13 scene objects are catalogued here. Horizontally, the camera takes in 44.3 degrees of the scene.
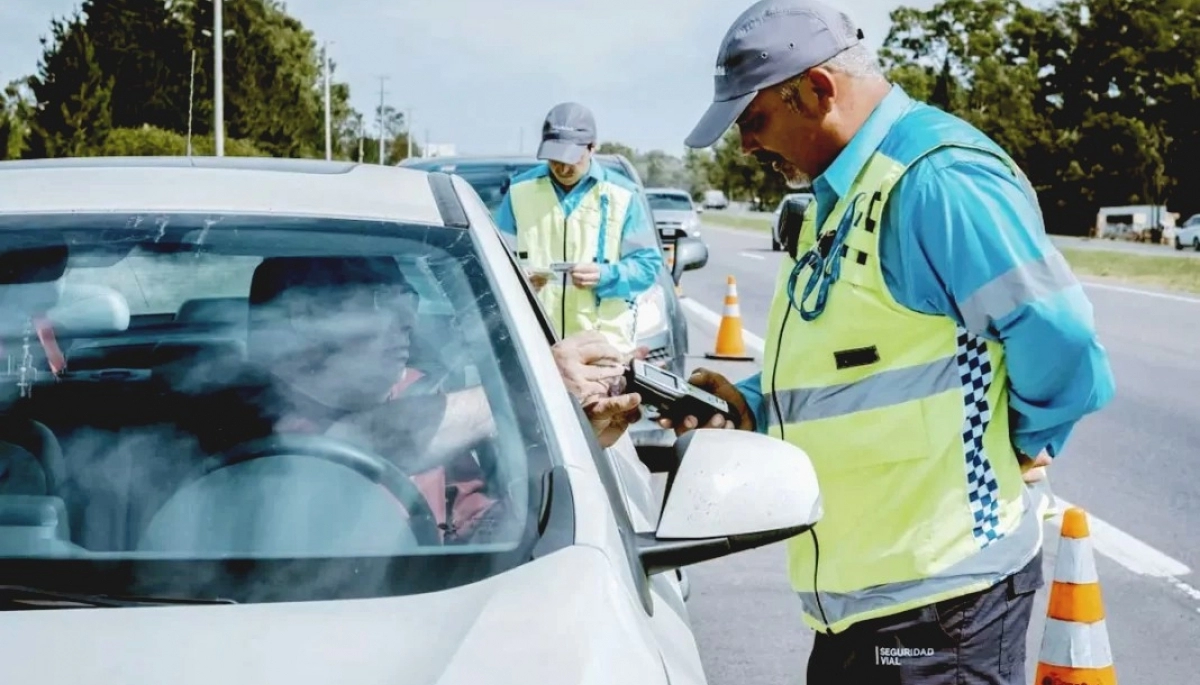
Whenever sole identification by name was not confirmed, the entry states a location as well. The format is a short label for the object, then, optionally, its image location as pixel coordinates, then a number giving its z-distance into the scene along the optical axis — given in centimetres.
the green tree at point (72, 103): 5038
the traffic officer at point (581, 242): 609
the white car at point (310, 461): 182
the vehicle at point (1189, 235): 4834
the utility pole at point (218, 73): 3568
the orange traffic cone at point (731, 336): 1337
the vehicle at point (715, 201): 12485
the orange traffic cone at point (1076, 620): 337
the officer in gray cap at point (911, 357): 225
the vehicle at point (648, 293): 674
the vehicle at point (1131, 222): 6209
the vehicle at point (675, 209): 2978
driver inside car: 228
